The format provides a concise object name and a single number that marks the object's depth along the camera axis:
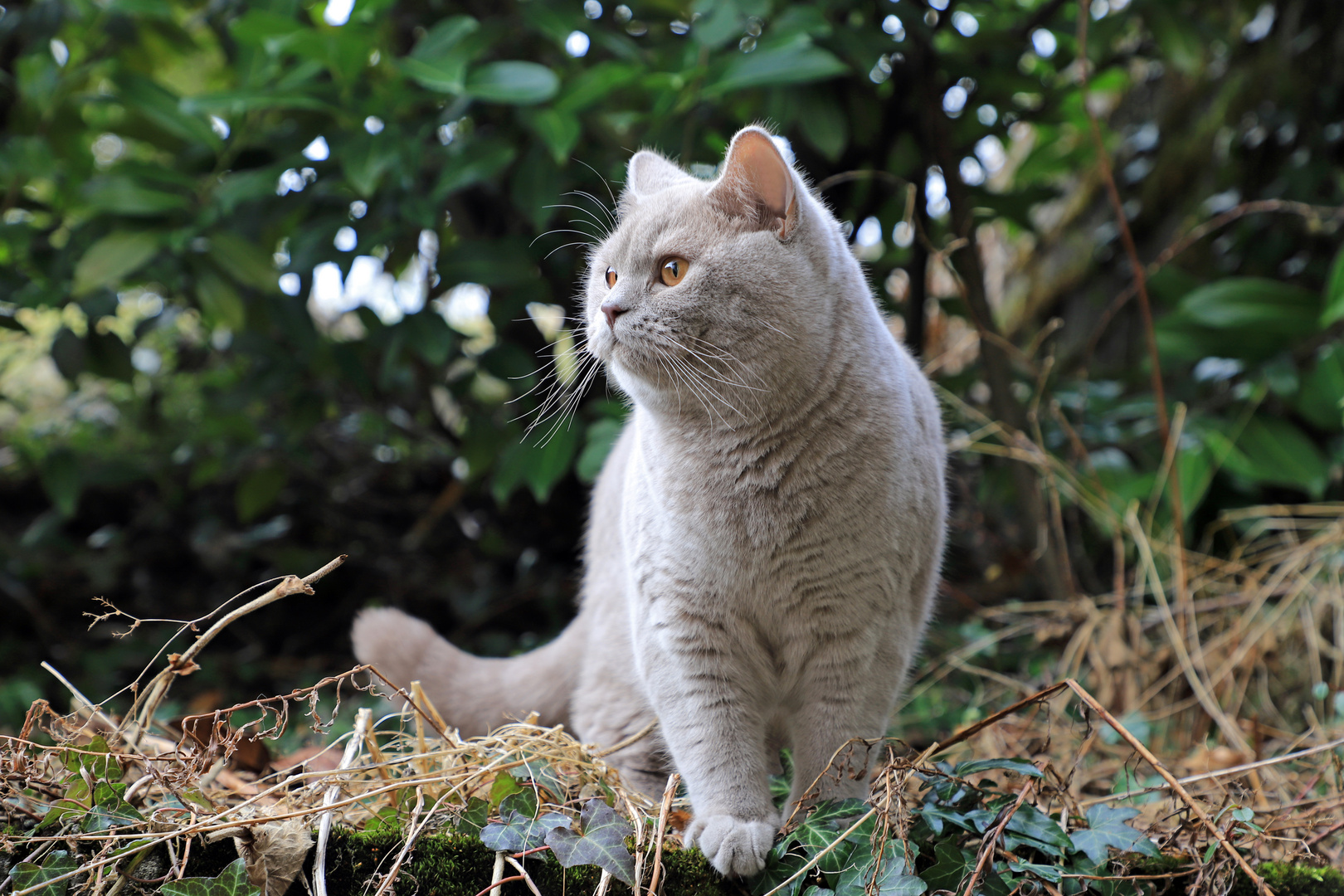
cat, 1.55
